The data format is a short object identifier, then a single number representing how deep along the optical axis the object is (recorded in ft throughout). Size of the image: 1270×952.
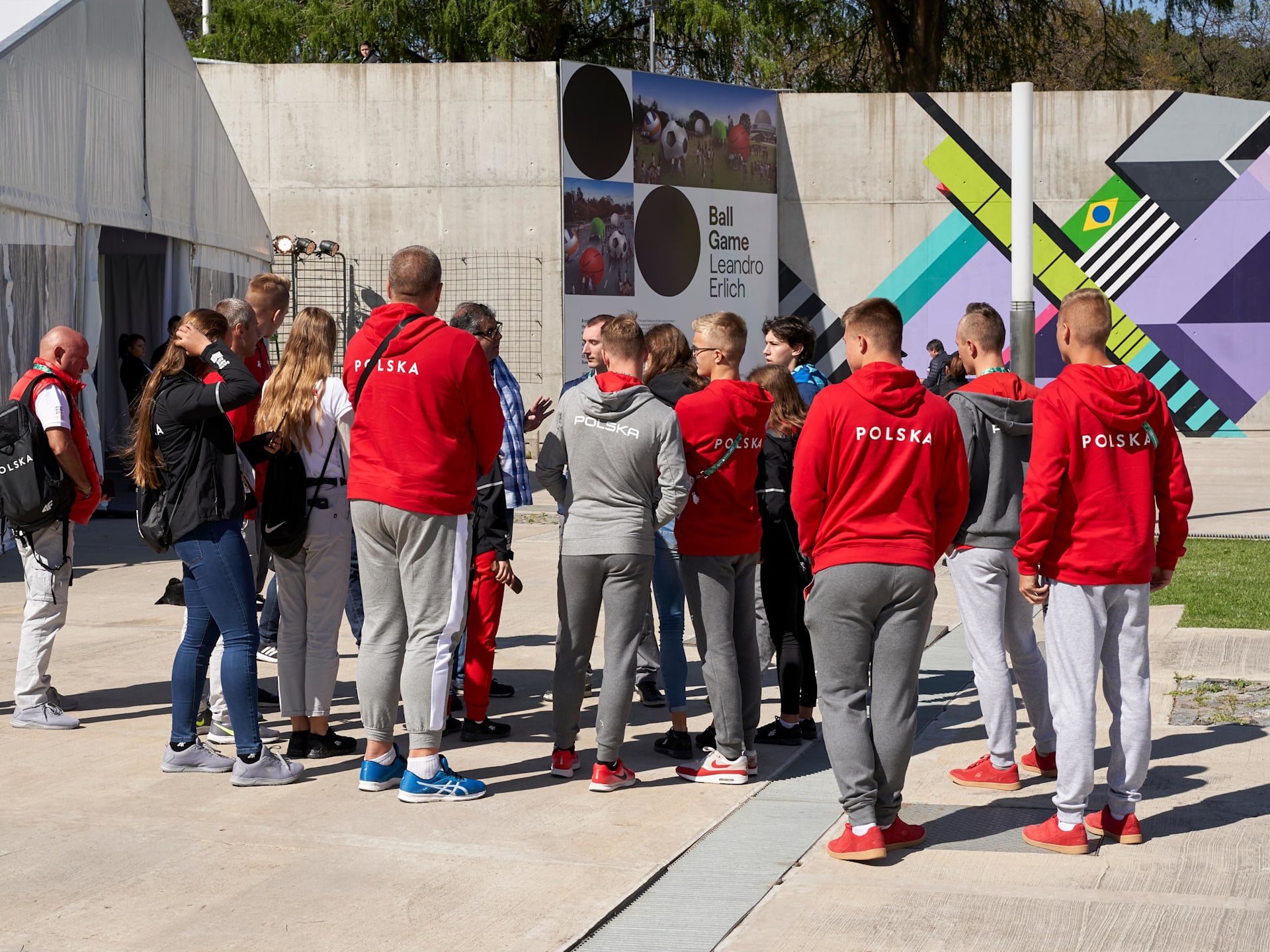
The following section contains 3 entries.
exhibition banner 63.62
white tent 36.68
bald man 19.88
